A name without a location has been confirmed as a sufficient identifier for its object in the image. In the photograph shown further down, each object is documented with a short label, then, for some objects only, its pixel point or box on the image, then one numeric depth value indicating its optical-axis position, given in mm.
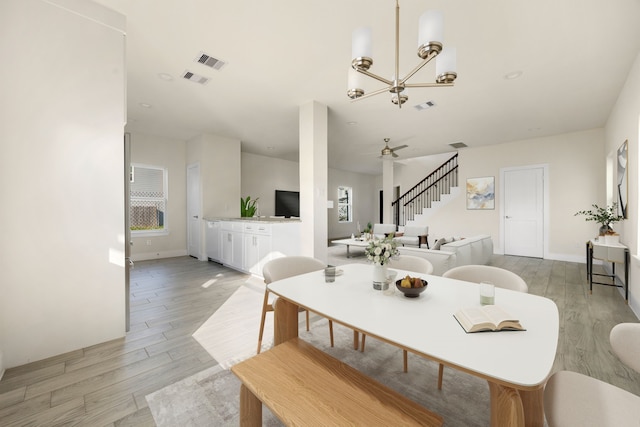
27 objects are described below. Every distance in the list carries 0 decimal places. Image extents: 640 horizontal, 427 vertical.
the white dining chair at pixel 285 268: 2041
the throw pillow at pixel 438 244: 4070
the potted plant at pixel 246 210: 6262
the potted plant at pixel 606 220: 3702
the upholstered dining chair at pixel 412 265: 2090
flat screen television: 8273
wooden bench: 944
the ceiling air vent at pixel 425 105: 4213
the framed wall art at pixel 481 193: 6777
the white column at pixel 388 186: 8492
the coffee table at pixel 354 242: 5645
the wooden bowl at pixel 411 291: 1365
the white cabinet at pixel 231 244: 4737
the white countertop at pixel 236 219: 4298
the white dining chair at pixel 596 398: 906
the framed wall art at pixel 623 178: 3377
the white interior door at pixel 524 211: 6152
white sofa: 3637
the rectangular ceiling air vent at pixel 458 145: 6618
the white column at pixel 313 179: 4023
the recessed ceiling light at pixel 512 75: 3199
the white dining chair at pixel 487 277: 1668
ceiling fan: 5336
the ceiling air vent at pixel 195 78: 3277
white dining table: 822
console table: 3312
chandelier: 1497
